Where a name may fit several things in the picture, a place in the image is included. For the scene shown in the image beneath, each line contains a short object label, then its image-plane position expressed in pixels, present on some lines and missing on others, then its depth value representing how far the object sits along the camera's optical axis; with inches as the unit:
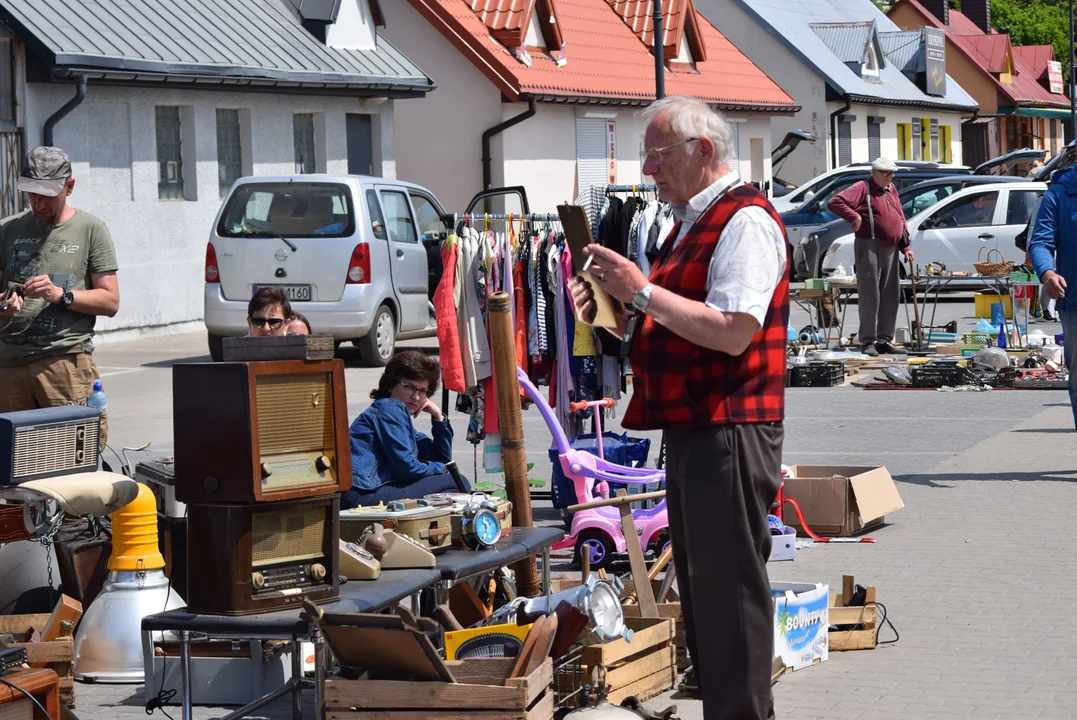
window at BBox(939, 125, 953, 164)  3682.3
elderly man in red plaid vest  316.6
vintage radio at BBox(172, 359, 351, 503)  347.0
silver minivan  1192.4
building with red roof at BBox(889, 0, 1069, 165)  4056.1
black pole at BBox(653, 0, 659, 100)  1713.3
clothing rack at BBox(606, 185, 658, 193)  738.5
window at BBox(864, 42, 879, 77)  3198.9
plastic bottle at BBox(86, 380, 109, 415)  516.1
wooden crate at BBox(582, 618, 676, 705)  399.1
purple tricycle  572.0
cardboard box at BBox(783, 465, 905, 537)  627.9
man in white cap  1221.4
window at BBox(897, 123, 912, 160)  3400.9
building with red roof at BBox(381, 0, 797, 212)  2006.6
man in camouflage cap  503.3
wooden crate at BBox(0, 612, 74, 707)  400.7
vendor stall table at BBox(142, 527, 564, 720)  348.6
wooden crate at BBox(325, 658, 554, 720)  347.0
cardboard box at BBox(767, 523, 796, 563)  576.8
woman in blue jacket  511.0
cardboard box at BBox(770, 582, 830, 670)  436.9
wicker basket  1240.7
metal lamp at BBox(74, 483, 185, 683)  447.4
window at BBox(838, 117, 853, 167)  2990.5
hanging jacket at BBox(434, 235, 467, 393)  683.2
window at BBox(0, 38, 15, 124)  1365.3
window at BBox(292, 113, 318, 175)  1758.5
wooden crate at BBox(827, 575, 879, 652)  465.9
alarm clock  427.3
